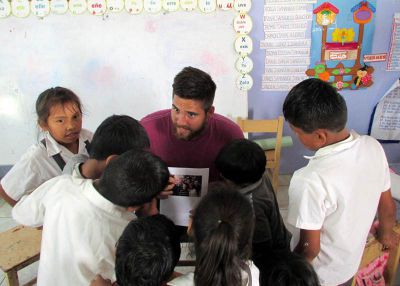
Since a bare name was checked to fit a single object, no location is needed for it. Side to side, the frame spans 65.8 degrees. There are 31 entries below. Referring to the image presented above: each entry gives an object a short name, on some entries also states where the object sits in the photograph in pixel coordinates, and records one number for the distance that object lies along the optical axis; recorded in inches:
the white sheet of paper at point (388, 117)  110.0
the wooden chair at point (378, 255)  42.9
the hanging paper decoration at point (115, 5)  94.0
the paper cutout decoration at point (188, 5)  94.5
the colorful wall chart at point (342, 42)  99.3
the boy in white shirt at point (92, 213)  33.0
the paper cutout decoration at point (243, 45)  98.8
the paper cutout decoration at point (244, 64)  101.0
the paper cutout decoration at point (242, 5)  95.1
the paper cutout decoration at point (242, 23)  96.6
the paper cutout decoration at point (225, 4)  94.5
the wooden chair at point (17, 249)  53.8
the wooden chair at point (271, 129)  98.5
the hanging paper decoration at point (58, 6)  93.8
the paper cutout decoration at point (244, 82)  103.2
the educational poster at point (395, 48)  102.3
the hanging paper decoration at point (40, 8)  93.7
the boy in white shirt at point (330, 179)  37.1
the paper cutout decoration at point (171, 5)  94.5
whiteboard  96.6
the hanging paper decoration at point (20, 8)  93.6
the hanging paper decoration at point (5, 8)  93.4
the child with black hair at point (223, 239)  27.2
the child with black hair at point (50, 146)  52.2
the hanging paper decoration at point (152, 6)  94.2
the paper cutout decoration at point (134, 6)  94.0
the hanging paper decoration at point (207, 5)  94.4
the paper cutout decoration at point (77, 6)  94.0
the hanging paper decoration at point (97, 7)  94.0
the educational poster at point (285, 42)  98.3
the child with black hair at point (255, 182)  41.5
